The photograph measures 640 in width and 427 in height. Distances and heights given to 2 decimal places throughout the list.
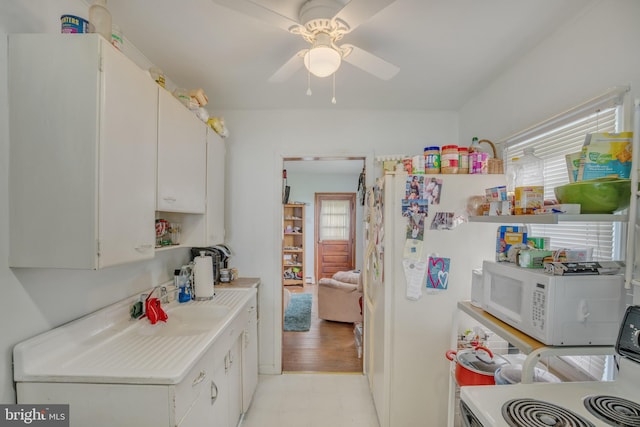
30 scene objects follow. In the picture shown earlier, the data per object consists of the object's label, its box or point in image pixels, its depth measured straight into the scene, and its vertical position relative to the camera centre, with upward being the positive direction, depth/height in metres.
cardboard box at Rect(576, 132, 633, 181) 0.98 +0.21
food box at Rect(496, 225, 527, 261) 1.36 -0.12
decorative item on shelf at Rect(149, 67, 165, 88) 1.48 +0.72
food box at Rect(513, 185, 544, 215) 1.14 +0.06
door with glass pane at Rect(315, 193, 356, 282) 6.15 -0.44
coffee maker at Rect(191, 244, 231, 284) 2.34 -0.37
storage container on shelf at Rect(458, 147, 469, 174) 1.77 +0.33
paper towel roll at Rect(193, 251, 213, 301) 1.95 -0.47
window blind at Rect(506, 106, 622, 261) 1.25 +0.23
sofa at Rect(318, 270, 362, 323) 3.70 -1.18
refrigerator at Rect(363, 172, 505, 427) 1.72 -0.39
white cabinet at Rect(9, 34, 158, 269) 1.01 +0.22
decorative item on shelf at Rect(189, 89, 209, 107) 1.83 +0.76
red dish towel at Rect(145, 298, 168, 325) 1.54 -0.55
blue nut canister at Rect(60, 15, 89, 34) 1.03 +0.69
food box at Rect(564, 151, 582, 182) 1.07 +0.19
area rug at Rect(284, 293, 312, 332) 3.70 -1.51
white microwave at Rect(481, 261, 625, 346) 0.99 -0.34
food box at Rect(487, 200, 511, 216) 1.30 +0.03
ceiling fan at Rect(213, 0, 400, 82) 1.02 +0.75
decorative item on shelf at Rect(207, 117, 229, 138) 2.14 +0.67
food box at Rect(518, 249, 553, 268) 1.14 -0.18
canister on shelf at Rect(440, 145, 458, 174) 1.74 +0.33
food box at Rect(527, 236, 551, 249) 1.33 -0.13
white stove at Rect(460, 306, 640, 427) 0.79 -0.58
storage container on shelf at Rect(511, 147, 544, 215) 1.15 +0.19
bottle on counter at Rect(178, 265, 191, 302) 1.91 -0.51
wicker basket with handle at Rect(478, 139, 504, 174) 1.80 +0.31
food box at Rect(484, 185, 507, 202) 1.36 +0.10
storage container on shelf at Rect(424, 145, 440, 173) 1.76 +0.33
